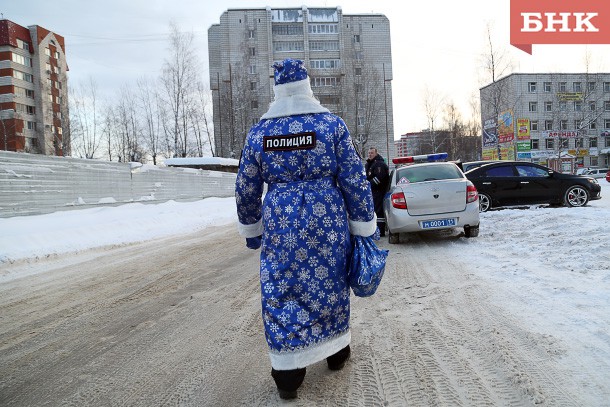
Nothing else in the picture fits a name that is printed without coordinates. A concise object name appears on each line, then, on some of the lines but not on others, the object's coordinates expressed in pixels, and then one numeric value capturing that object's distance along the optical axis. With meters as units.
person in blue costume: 2.39
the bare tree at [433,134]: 57.56
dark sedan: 12.05
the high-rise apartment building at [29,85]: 55.50
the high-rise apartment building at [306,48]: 56.00
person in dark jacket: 9.25
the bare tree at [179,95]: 37.13
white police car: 7.70
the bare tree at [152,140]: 45.63
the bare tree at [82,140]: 46.50
